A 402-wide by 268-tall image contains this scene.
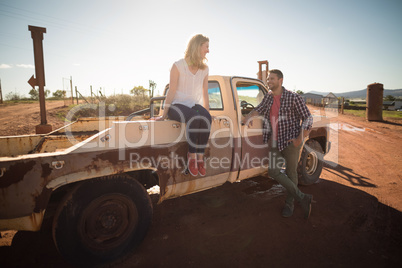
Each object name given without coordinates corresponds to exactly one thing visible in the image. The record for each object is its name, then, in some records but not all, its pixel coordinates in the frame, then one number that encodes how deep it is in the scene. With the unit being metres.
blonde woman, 2.48
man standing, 3.03
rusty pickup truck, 1.82
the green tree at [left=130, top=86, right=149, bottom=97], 41.93
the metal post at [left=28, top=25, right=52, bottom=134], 4.98
